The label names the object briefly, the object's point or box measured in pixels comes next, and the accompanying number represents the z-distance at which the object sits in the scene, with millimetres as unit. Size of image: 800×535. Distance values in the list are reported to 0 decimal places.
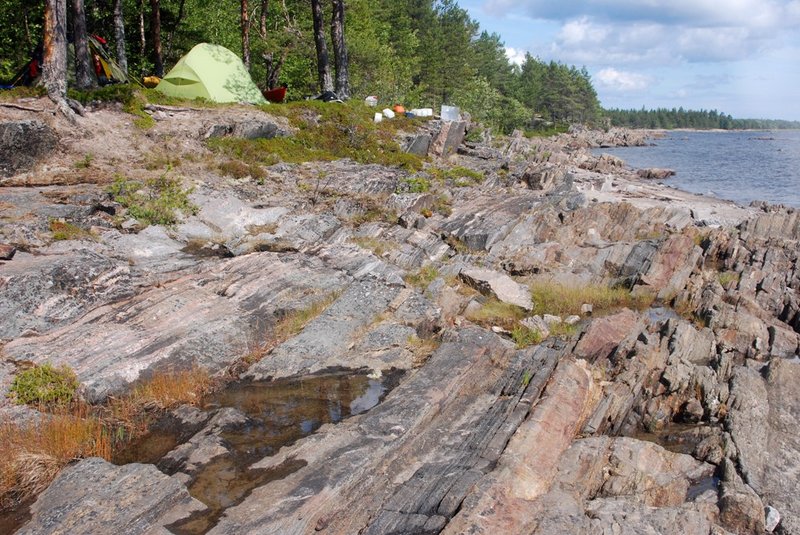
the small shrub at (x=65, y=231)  14327
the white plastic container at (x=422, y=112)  32178
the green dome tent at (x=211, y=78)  27031
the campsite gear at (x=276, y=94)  30656
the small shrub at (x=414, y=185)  22250
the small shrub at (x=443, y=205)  21703
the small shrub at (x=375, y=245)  17638
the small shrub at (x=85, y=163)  19234
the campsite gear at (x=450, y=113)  32938
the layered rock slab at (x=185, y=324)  10625
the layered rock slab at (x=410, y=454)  7281
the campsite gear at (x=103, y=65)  28859
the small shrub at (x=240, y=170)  21031
